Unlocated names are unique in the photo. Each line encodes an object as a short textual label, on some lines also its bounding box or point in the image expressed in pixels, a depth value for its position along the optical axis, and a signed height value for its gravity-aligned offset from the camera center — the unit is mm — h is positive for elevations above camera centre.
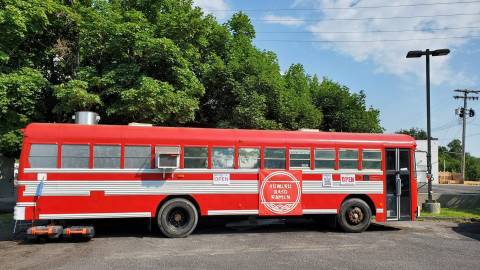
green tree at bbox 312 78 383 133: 28641 +3884
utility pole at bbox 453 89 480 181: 56969 +8806
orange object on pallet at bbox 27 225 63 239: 11000 -1593
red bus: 11602 -187
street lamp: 19141 +4992
